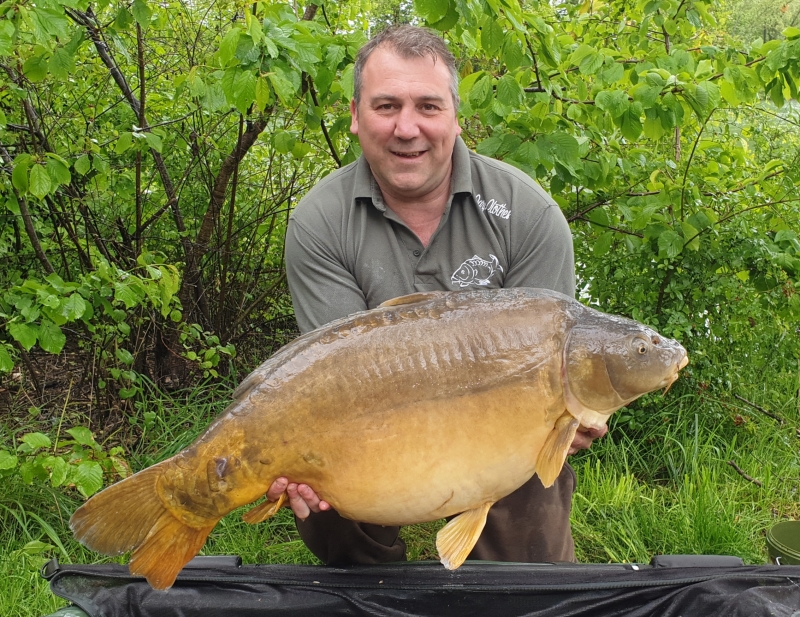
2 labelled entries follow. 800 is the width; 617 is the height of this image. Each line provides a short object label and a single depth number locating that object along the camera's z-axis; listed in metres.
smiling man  1.86
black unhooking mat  1.66
